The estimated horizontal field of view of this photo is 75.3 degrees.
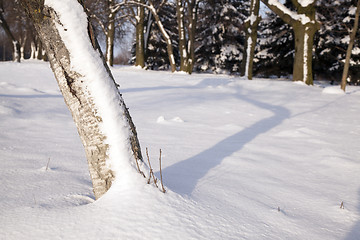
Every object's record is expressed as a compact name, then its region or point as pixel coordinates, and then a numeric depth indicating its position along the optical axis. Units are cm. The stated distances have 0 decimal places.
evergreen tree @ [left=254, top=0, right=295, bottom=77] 1808
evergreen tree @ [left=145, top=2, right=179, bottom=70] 2316
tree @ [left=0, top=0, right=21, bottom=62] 1471
